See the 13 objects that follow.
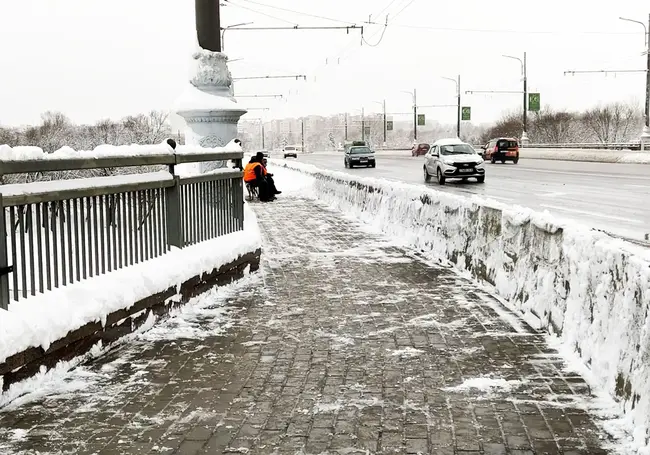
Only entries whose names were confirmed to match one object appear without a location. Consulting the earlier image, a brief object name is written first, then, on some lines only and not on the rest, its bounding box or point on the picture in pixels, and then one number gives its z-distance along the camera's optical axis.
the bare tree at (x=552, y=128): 98.12
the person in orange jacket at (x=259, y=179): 23.44
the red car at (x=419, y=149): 75.44
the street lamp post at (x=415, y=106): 93.38
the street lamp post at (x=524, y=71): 63.32
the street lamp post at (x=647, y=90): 44.62
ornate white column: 10.80
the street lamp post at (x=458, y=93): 80.95
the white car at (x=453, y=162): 30.67
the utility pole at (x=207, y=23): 10.42
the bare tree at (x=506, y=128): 100.08
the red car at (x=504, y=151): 49.94
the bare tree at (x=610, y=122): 102.81
